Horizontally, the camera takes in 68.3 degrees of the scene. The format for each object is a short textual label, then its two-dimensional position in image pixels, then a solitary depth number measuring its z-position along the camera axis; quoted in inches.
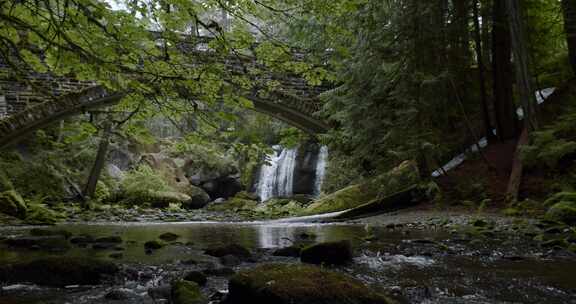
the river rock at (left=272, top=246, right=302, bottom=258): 183.0
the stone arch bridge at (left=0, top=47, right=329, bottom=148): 525.7
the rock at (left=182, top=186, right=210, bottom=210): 790.8
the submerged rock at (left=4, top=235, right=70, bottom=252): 199.6
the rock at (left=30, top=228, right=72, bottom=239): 251.6
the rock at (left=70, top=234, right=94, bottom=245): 230.0
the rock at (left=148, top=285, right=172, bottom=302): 112.7
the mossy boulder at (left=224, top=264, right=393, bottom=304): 95.5
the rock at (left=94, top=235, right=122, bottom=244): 233.6
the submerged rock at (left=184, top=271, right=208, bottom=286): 126.3
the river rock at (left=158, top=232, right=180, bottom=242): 253.2
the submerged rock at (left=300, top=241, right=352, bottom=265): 163.2
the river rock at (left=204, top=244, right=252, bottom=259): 180.8
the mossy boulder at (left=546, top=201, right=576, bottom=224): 243.1
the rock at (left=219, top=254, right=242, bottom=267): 163.9
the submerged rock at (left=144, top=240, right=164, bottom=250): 213.8
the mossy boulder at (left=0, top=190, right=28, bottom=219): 402.9
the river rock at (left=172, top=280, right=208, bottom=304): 104.6
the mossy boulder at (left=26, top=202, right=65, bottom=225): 386.6
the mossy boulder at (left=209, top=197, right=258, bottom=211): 685.9
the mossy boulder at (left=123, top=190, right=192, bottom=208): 690.8
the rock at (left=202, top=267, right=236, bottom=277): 140.7
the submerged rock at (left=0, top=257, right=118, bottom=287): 127.6
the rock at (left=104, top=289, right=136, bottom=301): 112.7
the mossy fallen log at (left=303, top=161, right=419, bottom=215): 371.6
